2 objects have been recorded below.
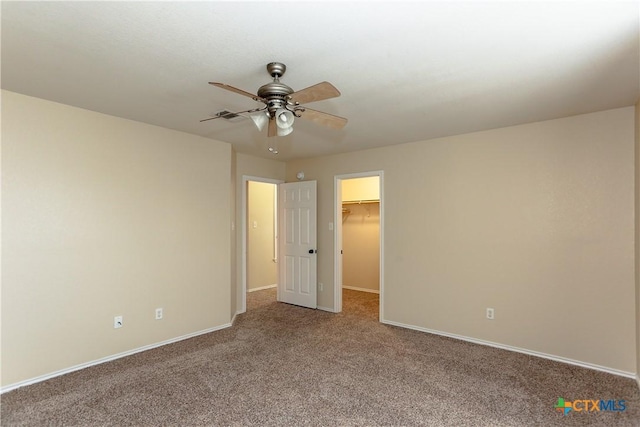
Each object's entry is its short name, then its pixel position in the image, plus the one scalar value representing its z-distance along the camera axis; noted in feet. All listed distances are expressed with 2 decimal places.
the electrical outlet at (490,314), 12.01
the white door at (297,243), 17.01
